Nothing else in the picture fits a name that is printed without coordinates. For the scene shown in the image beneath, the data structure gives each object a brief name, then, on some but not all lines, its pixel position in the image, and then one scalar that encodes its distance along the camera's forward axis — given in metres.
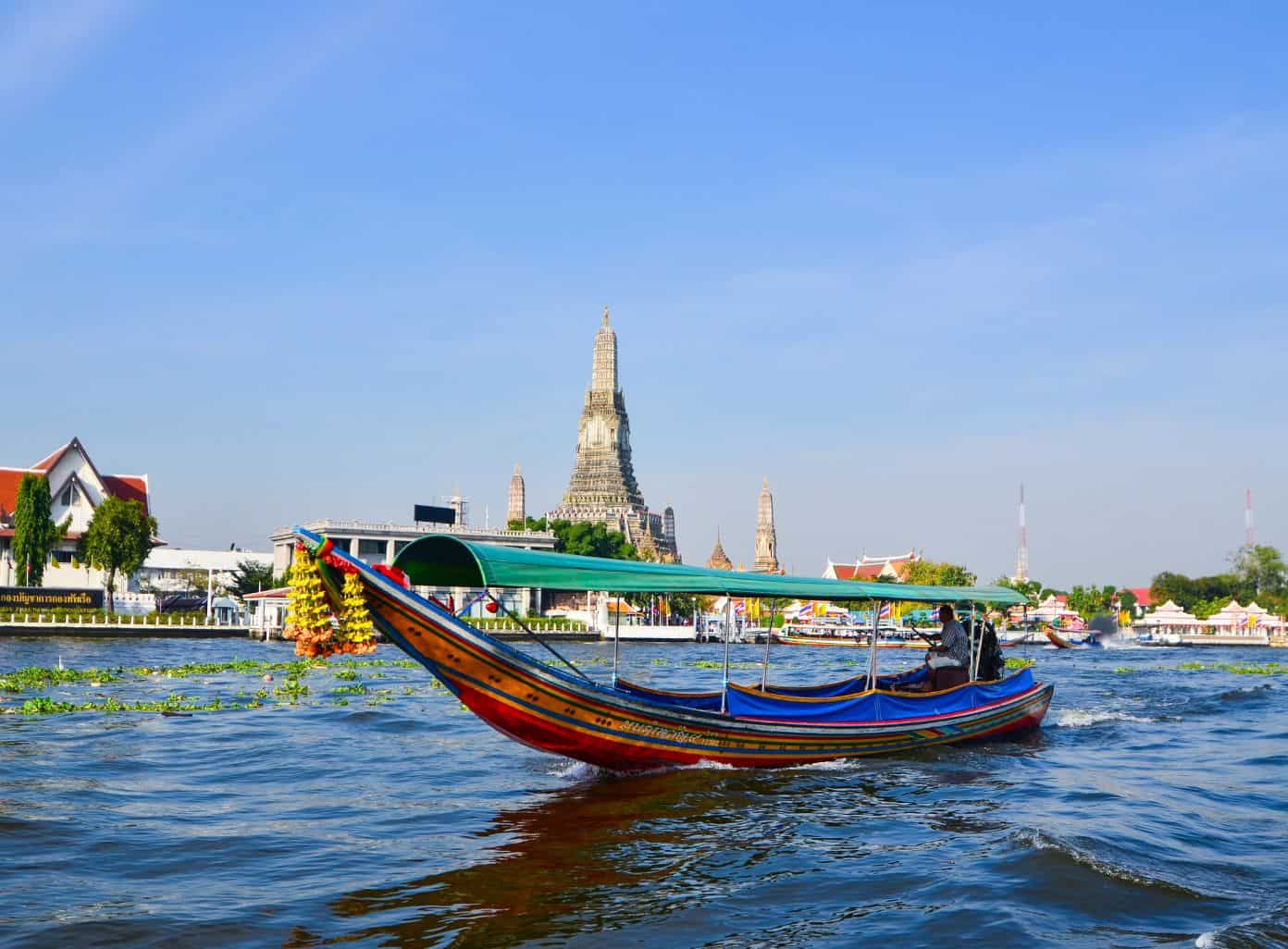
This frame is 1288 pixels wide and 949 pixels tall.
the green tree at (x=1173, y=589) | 112.25
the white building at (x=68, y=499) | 70.25
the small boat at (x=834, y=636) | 74.38
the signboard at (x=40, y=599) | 53.59
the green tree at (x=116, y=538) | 59.12
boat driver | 17.06
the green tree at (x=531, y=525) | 96.62
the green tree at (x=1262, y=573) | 107.69
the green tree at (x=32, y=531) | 58.34
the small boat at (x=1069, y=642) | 71.06
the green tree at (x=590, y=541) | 88.44
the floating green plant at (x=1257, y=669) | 42.69
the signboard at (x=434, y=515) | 92.75
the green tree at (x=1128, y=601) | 123.50
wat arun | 134.25
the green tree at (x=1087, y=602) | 99.56
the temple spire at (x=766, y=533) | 163.25
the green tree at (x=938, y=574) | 98.31
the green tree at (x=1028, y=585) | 91.69
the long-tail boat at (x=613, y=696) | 11.13
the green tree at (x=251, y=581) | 78.12
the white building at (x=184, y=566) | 98.11
